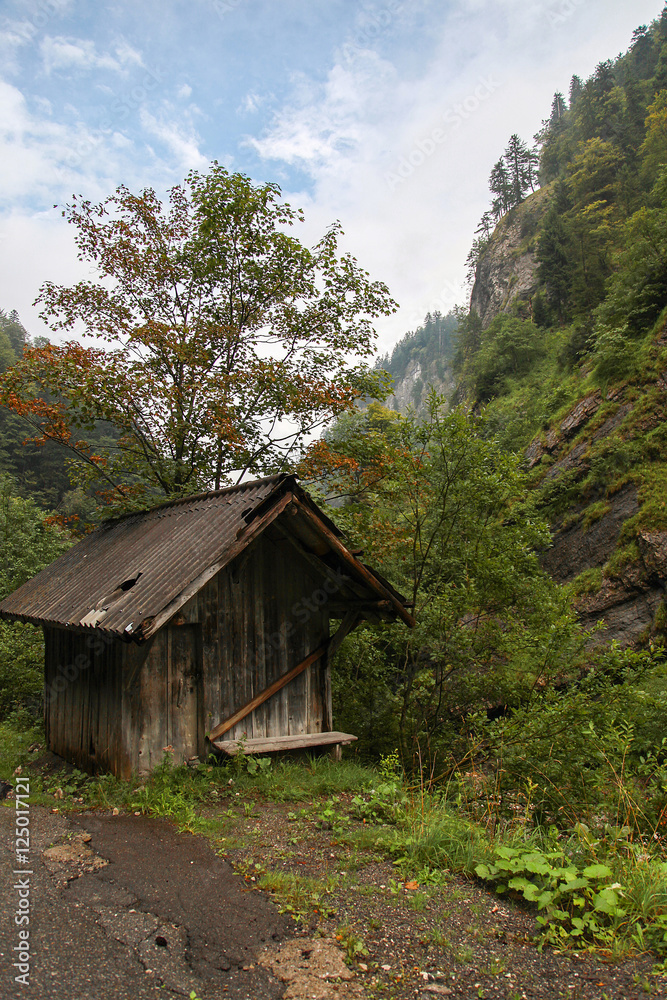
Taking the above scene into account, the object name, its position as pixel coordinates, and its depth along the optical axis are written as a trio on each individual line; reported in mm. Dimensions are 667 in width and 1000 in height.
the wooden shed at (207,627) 6555
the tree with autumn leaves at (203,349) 12617
